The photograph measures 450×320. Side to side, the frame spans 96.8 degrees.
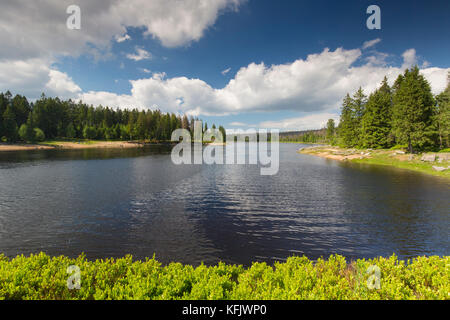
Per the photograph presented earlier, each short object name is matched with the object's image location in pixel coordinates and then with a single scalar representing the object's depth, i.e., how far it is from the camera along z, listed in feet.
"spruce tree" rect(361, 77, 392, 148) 223.92
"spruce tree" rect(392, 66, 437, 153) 172.86
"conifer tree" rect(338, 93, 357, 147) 272.10
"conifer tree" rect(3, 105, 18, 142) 329.93
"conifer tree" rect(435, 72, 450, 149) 174.07
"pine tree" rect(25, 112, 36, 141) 346.74
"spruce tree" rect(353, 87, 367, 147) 269.60
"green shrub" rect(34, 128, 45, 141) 362.04
